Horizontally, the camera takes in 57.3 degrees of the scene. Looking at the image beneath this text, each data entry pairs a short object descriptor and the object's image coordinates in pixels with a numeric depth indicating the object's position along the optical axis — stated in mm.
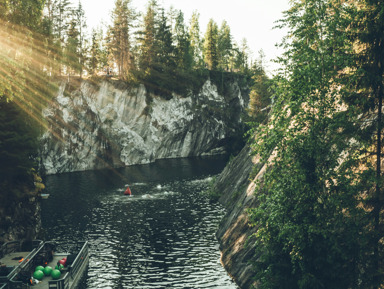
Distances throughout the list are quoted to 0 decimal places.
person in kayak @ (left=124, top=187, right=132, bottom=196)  51041
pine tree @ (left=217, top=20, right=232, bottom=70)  113875
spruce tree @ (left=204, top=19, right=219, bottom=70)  109438
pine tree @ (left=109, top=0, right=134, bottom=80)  85250
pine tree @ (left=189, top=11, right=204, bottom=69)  120250
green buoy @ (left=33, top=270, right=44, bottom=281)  24094
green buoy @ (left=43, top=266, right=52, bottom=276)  24953
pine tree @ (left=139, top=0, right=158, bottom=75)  88750
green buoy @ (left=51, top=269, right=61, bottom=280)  24531
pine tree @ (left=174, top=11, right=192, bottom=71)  101562
